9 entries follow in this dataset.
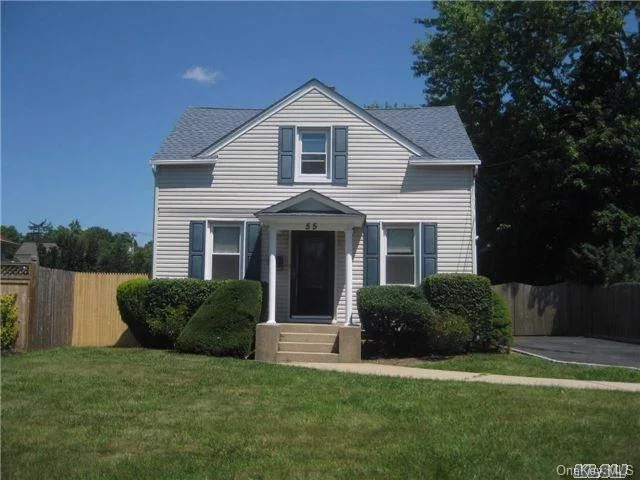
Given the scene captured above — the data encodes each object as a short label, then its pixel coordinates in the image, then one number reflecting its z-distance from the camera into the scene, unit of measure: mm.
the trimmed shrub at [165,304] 15047
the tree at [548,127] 25297
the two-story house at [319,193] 17172
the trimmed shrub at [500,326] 14797
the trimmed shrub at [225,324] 13930
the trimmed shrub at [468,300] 14594
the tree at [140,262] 32750
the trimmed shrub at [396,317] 14023
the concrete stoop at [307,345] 14156
